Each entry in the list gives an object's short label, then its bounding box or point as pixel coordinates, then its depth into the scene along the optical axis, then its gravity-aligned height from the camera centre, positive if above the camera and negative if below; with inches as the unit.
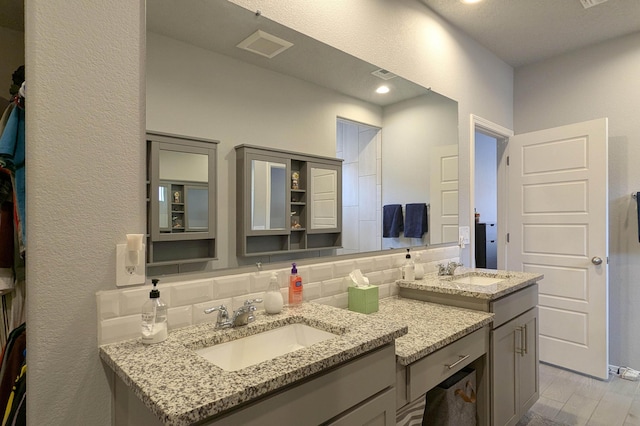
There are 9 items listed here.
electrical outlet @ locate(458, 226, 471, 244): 107.4 -6.1
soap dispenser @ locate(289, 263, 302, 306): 61.1 -13.0
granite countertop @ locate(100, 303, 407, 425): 30.1 -15.9
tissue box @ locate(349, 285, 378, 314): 68.8 -16.9
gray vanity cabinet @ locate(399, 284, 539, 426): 71.6 -29.9
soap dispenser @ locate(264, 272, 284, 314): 56.1 -14.0
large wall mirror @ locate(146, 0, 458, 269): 52.6 +19.0
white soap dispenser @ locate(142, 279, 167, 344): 43.8 -13.4
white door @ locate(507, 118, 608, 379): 113.3 -7.0
